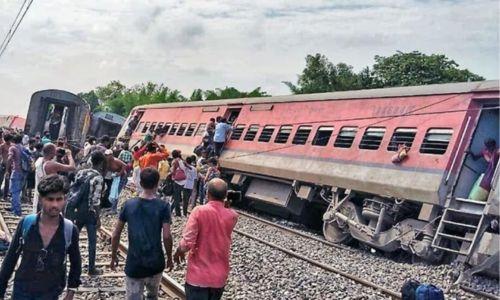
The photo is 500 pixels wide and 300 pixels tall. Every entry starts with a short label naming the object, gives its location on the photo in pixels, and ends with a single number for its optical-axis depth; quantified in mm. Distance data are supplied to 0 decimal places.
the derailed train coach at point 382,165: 10430
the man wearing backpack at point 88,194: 7035
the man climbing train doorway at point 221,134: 17734
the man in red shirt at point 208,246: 4574
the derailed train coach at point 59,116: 22703
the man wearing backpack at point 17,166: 11031
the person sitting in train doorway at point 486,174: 10086
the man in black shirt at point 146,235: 4859
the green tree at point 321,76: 47125
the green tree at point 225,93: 48981
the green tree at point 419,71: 46156
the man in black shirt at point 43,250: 3777
